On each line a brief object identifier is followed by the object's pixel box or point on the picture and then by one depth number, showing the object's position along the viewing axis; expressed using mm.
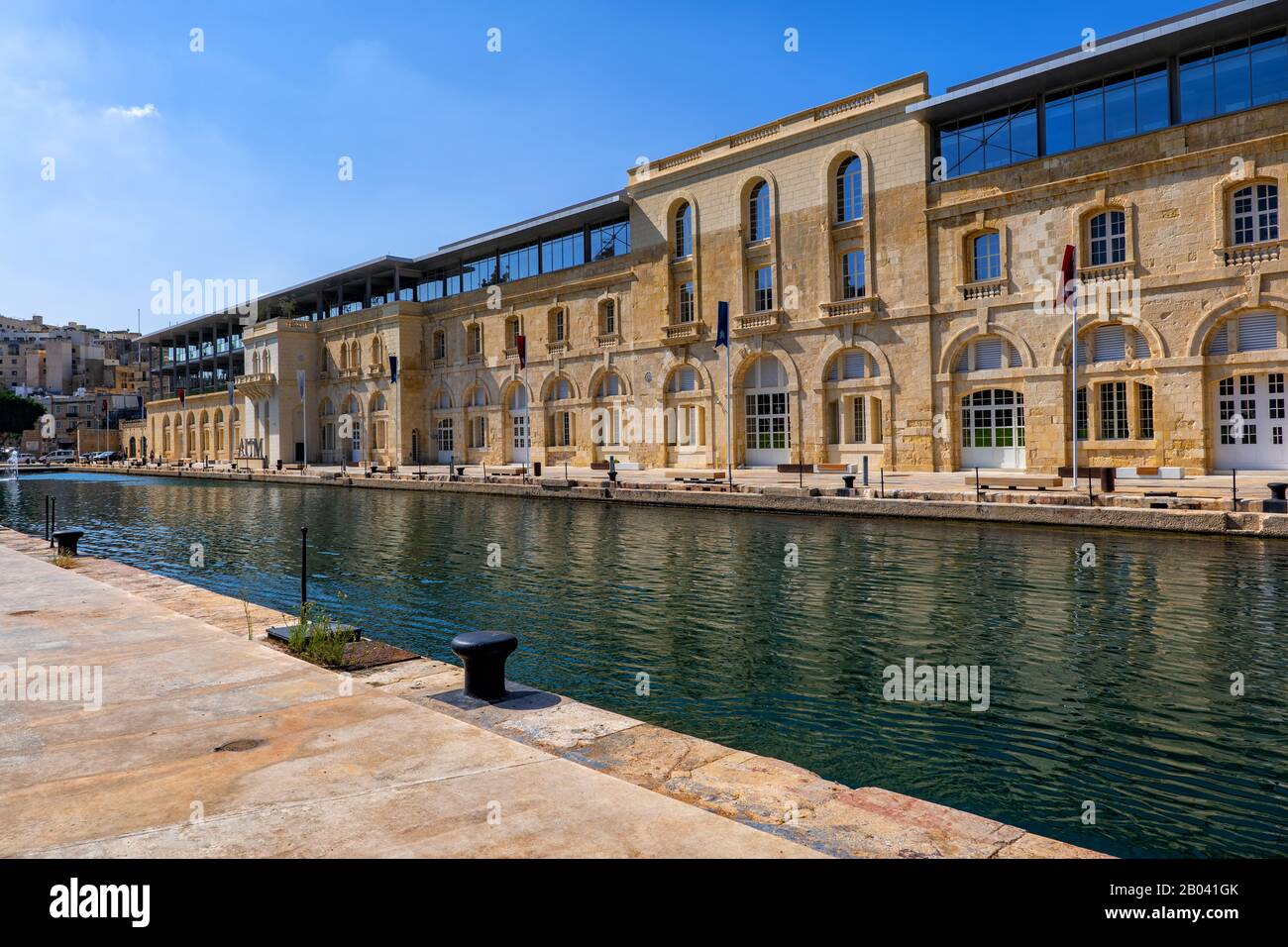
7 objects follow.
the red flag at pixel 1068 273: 26688
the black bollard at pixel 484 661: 6980
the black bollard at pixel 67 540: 16484
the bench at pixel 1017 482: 27161
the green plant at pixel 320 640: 8219
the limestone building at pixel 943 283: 28016
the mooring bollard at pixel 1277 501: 18536
